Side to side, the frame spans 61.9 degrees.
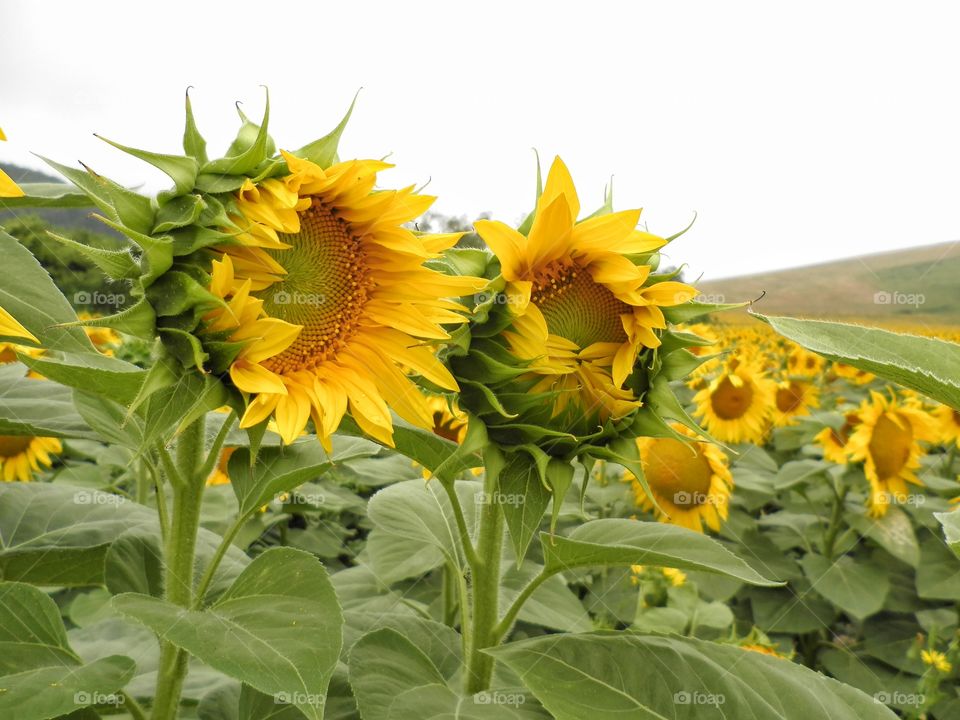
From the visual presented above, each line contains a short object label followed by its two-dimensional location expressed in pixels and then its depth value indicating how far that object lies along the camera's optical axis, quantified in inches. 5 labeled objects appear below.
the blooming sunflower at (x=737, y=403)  127.1
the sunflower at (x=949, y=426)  114.1
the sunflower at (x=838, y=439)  110.2
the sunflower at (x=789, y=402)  136.5
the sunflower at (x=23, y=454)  95.3
